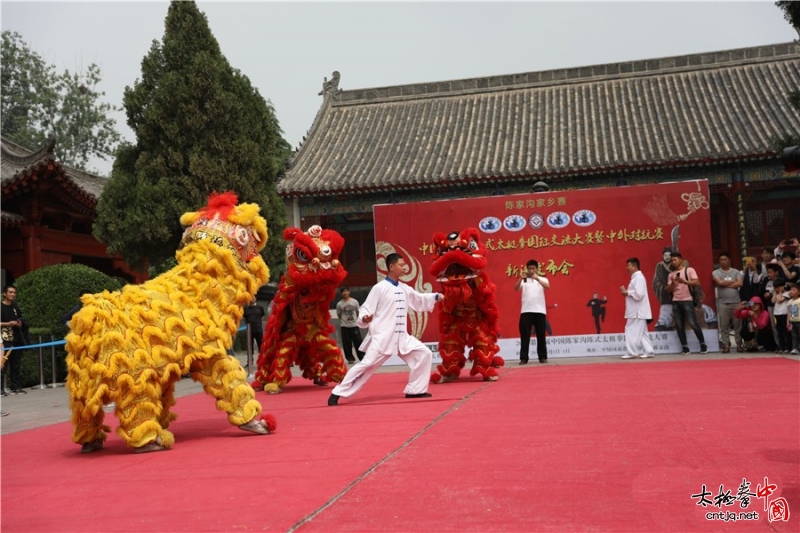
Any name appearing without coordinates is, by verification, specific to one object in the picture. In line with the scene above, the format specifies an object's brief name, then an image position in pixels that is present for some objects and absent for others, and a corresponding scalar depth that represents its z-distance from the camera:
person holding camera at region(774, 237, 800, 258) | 12.99
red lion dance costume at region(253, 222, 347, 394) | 10.40
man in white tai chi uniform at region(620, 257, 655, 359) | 13.53
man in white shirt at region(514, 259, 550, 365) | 13.23
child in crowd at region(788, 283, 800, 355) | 12.06
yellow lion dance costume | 6.39
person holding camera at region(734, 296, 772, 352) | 13.49
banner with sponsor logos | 14.62
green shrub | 14.52
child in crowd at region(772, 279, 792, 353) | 12.68
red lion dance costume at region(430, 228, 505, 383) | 10.62
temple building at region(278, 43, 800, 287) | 20.92
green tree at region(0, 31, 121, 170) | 39.28
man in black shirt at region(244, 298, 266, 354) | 15.29
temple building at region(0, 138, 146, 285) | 17.77
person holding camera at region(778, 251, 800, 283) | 12.57
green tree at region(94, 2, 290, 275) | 18.23
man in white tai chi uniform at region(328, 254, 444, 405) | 8.90
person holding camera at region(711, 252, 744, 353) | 14.00
